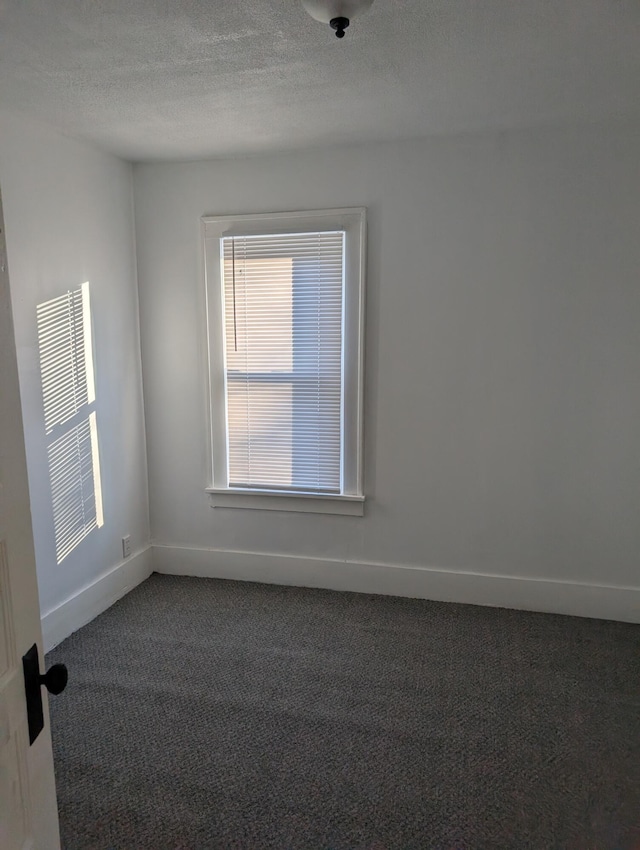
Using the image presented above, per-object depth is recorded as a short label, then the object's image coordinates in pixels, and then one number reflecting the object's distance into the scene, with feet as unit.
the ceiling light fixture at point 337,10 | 5.09
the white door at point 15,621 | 2.94
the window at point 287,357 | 10.41
